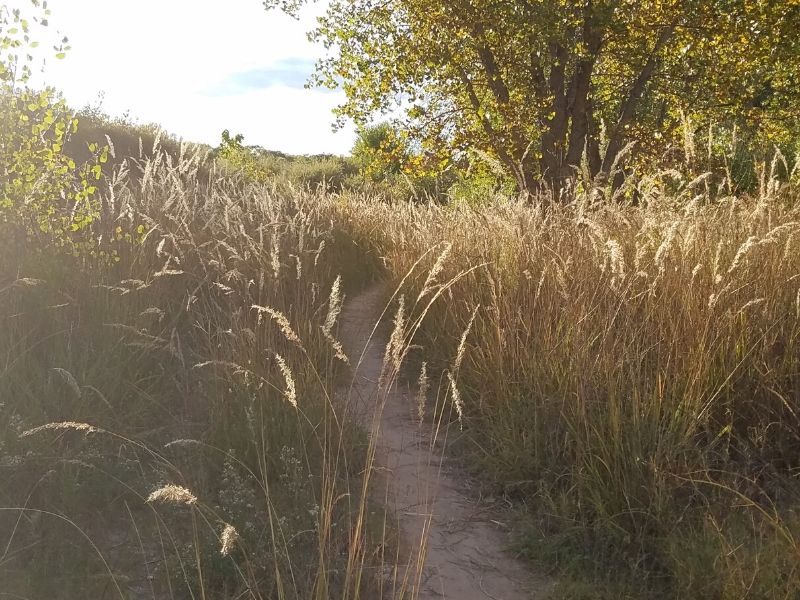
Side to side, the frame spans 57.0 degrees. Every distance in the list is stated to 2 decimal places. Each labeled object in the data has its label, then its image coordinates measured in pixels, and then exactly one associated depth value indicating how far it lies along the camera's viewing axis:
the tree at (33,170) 4.78
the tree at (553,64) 10.28
